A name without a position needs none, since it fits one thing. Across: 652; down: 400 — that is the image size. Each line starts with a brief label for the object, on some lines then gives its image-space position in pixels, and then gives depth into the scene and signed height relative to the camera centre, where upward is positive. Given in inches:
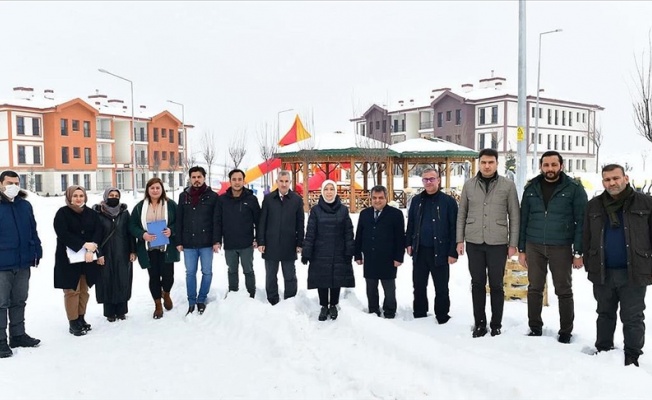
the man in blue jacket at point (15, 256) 221.1 -31.5
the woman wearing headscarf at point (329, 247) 255.8 -33.0
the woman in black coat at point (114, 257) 267.6 -38.7
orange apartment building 1732.3 +150.1
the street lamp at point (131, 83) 1092.9 +233.6
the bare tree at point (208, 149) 1760.5 +114.6
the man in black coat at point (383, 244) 251.4 -31.7
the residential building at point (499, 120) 1897.1 +229.0
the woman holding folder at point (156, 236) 272.8 -28.2
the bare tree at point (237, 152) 1701.5 +97.5
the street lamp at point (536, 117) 1003.3 +118.1
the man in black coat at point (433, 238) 237.8 -27.2
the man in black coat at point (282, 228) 268.8 -24.5
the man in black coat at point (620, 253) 181.0 -27.0
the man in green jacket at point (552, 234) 201.9 -22.4
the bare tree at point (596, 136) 1917.1 +162.5
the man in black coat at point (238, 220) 273.7 -20.6
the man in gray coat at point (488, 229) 217.0 -21.3
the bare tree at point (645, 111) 466.9 +62.3
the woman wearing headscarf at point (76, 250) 249.0 -33.4
